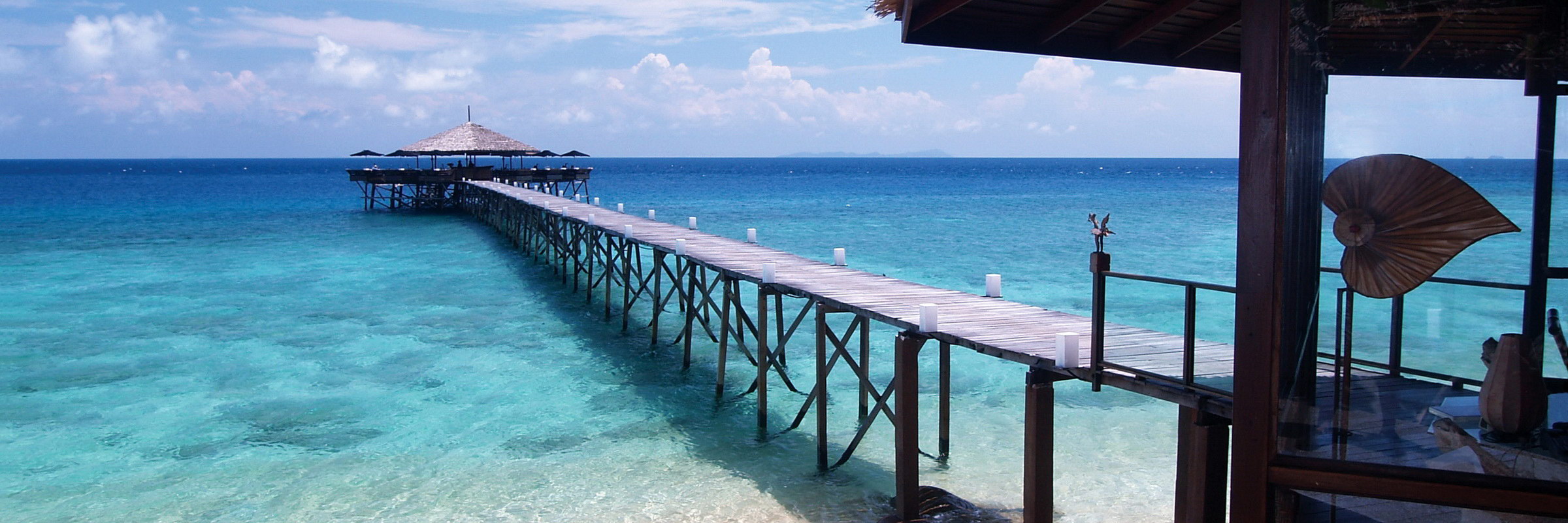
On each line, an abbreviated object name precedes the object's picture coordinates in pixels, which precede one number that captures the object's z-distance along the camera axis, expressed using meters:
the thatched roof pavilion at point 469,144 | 36.41
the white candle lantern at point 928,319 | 6.43
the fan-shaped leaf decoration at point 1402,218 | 2.47
